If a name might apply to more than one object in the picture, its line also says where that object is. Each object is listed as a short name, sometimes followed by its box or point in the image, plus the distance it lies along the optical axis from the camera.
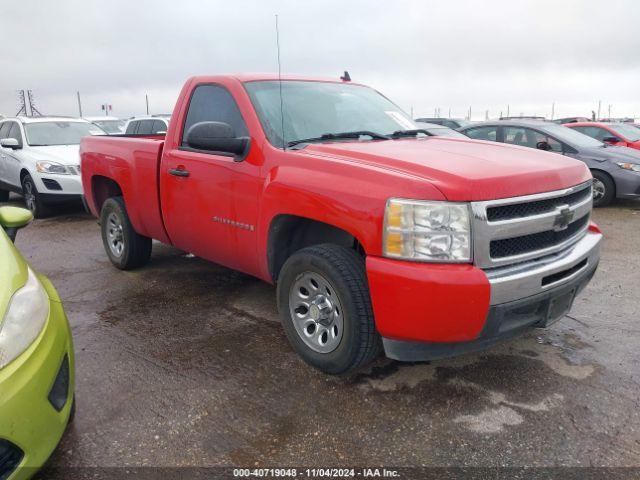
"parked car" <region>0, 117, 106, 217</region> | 8.42
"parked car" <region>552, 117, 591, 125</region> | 23.17
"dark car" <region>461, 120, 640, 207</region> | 8.66
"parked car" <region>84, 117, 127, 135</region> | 17.52
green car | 1.94
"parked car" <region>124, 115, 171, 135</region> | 11.66
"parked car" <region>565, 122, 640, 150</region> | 11.69
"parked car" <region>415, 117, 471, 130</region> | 20.06
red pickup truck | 2.58
